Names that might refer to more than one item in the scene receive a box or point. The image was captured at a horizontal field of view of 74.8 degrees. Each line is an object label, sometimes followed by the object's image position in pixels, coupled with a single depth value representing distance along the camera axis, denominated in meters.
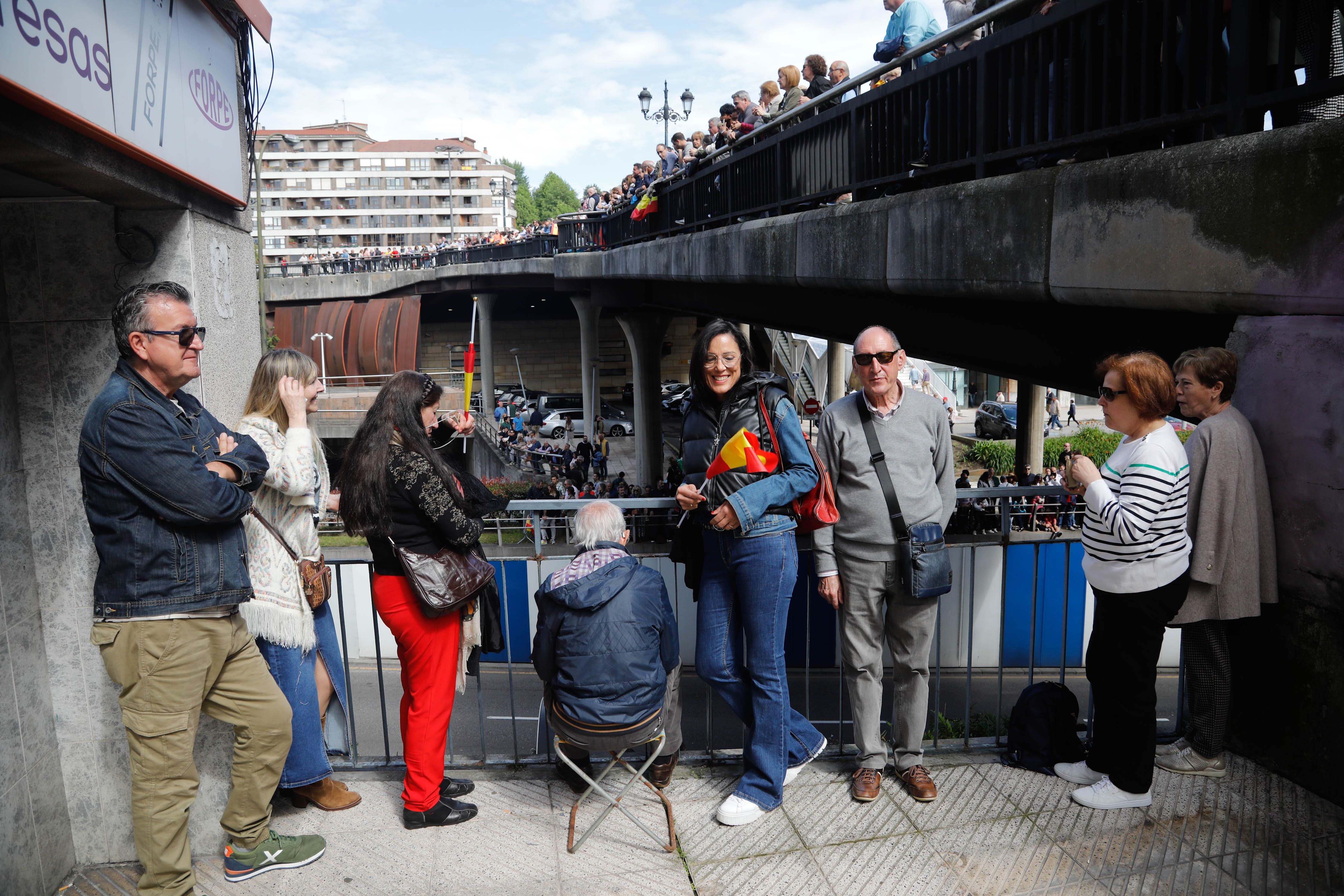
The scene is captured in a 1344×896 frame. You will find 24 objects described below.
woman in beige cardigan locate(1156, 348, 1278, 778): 3.35
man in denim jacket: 2.80
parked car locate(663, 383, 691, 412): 44.19
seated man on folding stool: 3.29
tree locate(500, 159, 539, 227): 121.12
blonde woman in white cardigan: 3.38
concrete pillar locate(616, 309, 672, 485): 28.69
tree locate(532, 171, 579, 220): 119.50
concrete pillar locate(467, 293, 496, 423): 45.00
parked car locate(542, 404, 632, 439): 40.97
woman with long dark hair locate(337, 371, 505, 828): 3.38
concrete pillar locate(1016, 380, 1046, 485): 23.80
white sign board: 2.38
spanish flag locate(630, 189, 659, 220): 16.59
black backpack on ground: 3.91
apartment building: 116.88
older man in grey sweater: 3.64
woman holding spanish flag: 3.48
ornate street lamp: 28.41
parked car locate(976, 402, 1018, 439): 37.84
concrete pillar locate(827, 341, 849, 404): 29.45
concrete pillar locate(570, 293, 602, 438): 36.50
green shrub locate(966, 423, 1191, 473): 29.89
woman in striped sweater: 3.24
